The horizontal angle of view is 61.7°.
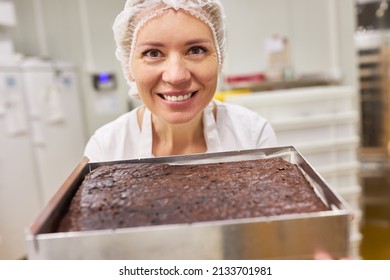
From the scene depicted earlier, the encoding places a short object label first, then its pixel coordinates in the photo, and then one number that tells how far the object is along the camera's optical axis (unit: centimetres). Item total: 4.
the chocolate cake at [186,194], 52
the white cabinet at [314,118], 129
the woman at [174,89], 74
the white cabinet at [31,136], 125
